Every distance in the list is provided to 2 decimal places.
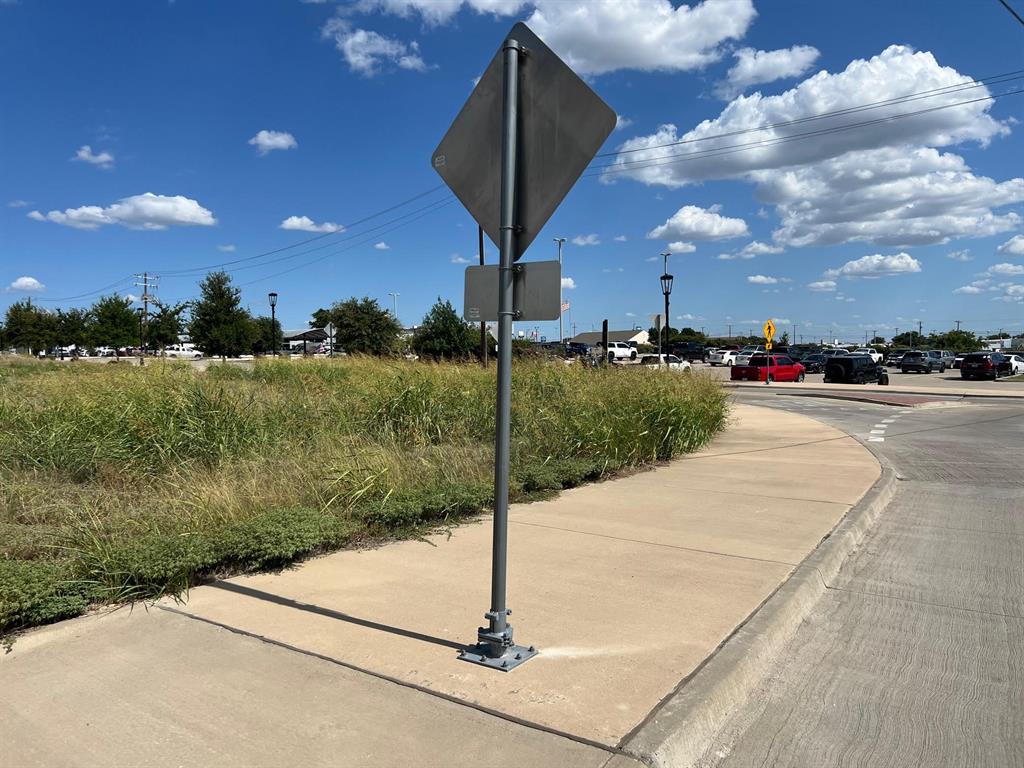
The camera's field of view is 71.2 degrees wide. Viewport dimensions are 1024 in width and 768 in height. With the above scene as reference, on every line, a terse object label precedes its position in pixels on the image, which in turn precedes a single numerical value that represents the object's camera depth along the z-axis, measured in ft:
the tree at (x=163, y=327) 230.68
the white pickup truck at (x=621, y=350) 211.82
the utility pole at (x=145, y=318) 215.72
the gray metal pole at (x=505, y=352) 11.07
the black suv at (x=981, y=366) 142.20
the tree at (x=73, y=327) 268.21
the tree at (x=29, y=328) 264.52
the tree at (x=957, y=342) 366.39
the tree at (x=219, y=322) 164.04
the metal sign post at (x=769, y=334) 125.08
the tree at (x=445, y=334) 130.93
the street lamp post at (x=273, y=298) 139.54
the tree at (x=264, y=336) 184.92
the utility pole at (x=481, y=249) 96.53
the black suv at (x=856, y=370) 116.26
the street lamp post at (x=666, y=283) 119.44
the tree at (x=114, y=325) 222.69
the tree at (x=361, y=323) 167.12
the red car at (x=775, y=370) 126.62
